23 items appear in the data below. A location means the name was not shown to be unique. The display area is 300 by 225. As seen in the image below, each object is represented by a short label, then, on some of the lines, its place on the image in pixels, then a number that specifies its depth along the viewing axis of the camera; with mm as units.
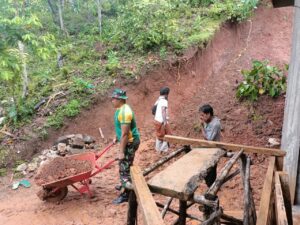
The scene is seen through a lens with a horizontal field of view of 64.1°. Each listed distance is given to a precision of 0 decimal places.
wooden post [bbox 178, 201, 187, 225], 2266
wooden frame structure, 1755
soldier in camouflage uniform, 4007
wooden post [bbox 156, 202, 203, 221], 2674
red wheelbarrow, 4209
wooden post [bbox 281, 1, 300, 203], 3715
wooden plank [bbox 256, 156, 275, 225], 1899
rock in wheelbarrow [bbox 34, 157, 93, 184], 4377
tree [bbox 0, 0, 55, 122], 4694
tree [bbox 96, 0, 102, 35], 9894
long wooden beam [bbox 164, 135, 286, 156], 2533
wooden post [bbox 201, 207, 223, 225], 1720
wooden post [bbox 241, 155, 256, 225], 2245
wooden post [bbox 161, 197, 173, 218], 2557
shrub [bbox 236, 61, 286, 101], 6536
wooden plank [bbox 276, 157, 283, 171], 2606
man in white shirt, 5394
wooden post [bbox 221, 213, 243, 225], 2615
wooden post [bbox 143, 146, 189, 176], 2172
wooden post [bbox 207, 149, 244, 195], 1832
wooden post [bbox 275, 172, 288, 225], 1841
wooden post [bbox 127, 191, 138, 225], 2075
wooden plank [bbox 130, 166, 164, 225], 1517
